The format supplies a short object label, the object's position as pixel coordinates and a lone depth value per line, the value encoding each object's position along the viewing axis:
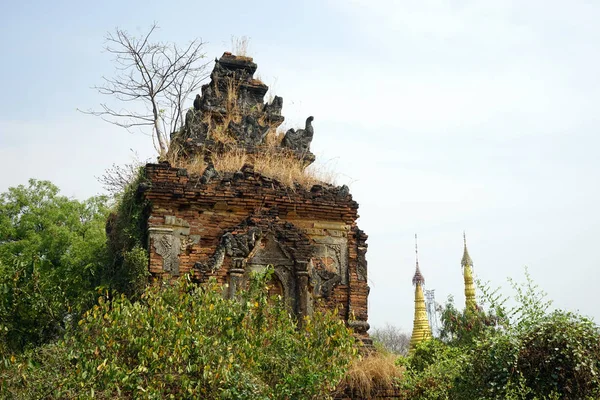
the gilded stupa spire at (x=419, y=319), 30.11
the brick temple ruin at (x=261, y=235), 12.45
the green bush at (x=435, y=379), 10.38
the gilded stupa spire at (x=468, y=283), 31.70
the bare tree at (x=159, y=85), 21.27
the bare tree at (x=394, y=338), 53.75
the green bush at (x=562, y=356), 8.55
